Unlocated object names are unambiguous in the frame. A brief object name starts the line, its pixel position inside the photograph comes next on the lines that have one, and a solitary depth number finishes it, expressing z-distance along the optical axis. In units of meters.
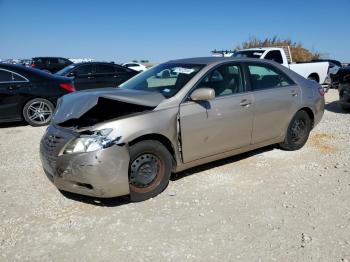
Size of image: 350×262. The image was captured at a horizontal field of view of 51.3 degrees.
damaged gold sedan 3.80
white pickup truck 12.74
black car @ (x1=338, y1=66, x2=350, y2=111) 9.13
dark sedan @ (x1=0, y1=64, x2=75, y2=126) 7.96
